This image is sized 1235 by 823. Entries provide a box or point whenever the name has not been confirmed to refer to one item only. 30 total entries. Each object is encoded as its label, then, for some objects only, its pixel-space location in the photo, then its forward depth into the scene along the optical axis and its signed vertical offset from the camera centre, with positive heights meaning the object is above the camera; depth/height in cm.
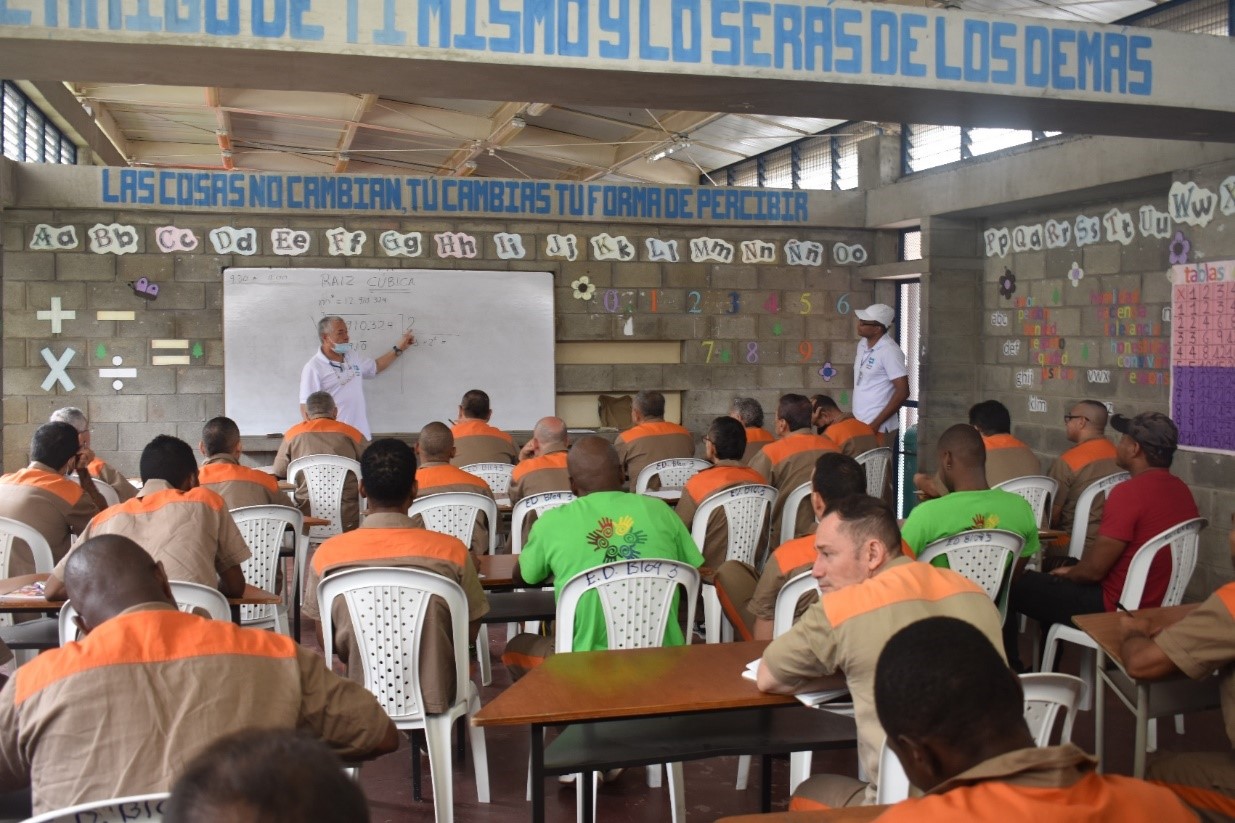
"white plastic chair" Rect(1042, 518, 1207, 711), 399 -69
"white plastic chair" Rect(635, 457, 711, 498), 617 -51
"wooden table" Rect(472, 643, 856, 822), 243 -70
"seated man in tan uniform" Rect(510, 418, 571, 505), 534 -42
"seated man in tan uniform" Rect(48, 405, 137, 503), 583 -44
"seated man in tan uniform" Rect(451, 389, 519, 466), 682 -36
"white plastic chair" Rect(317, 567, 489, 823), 316 -71
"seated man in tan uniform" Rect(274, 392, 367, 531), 616 -35
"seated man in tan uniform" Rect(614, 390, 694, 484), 646 -36
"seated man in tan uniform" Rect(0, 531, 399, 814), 185 -52
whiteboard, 857 +32
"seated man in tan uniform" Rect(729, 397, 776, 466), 688 -29
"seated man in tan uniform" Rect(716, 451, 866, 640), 329 -57
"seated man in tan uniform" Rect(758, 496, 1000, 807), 228 -52
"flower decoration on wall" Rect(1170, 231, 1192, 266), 638 +70
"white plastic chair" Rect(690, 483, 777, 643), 460 -60
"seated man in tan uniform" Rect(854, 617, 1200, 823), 145 -49
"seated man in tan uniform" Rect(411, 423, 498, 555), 492 -45
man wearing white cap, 816 +2
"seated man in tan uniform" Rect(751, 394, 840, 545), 556 -43
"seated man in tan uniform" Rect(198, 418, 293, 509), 489 -41
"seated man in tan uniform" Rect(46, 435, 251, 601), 357 -47
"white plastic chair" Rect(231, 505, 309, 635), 454 -63
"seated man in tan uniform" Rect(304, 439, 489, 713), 322 -50
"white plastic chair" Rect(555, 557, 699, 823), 331 -64
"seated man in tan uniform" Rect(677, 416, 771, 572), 473 -50
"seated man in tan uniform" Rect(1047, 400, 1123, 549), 534 -46
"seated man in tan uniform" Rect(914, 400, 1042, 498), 562 -39
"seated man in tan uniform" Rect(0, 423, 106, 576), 423 -43
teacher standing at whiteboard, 803 +5
